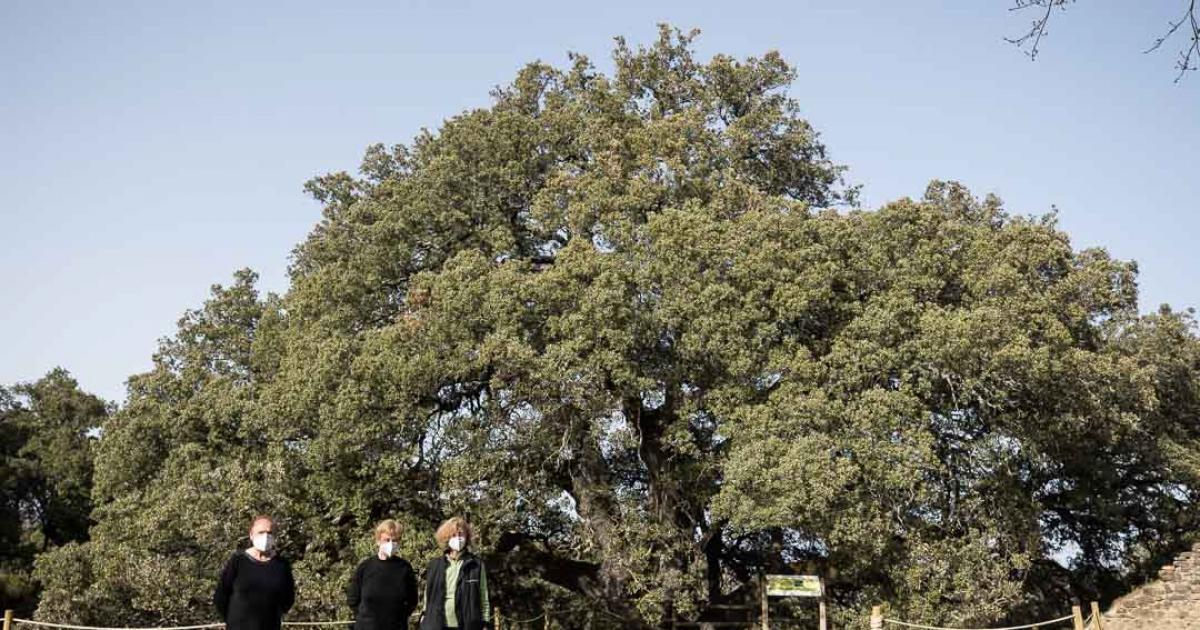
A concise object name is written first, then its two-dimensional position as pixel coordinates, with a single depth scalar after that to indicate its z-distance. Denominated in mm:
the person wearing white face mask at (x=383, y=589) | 6273
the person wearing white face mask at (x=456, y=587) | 6285
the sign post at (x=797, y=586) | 15578
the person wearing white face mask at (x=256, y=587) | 5922
